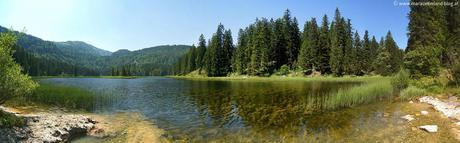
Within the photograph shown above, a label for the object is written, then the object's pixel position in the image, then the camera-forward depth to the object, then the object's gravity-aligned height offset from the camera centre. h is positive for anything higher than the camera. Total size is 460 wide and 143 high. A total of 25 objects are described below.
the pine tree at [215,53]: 101.92 +8.27
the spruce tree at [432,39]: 25.22 +3.50
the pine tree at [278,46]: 89.31 +9.78
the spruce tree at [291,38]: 91.12 +12.72
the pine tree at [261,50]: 85.69 +8.17
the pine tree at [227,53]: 103.50 +8.56
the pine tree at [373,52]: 80.35 +7.64
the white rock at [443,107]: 15.81 -2.03
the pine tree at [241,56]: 92.78 +6.62
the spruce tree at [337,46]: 76.00 +8.53
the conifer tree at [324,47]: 80.12 +8.55
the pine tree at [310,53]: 79.62 +6.52
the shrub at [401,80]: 28.59 -0.47
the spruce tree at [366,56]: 79.19 +5.72
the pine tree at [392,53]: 76.91 +6.75
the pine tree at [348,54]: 75.81 +6.08
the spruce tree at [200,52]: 123.94 +10.57
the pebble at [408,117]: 16.25 -2.51
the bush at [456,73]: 23.42 +0.22
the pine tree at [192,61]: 135.88 +7.20
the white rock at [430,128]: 13.24 -2.57
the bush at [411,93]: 23.88 -1.53
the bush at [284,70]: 81.88 +1.62
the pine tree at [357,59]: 75.56 +4.54
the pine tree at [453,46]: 24.65 +2.67
